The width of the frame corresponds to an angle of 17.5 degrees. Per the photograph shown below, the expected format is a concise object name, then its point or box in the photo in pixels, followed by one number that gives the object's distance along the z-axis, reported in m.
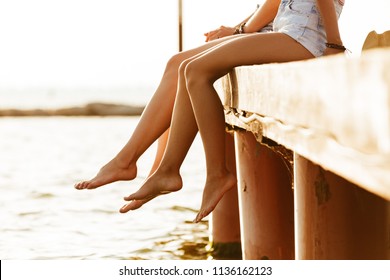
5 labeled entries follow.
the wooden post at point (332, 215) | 4.22
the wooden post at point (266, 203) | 6.65
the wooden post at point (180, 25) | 8.16
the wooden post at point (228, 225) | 8.82
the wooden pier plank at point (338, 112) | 2.20
